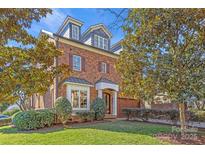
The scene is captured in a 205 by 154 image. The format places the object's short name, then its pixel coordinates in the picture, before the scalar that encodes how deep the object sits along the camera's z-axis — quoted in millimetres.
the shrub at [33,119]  5602
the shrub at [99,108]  6877
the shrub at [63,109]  5922
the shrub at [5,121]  6792
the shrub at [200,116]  5373
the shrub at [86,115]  6417
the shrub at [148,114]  6319
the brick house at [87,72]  6441
